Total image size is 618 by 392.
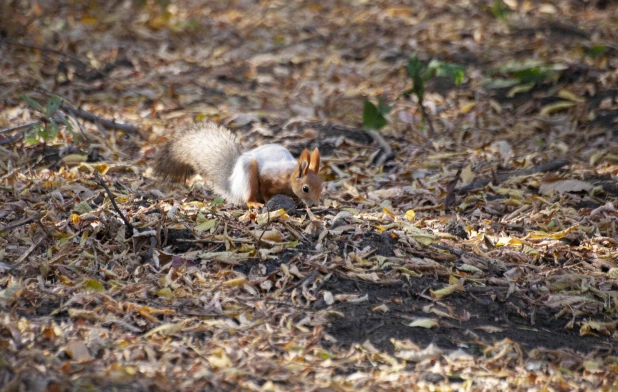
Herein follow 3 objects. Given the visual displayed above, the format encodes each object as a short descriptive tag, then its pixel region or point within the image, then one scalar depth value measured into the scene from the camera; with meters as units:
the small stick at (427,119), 12.56
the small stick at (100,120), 11.91
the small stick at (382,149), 11.71
